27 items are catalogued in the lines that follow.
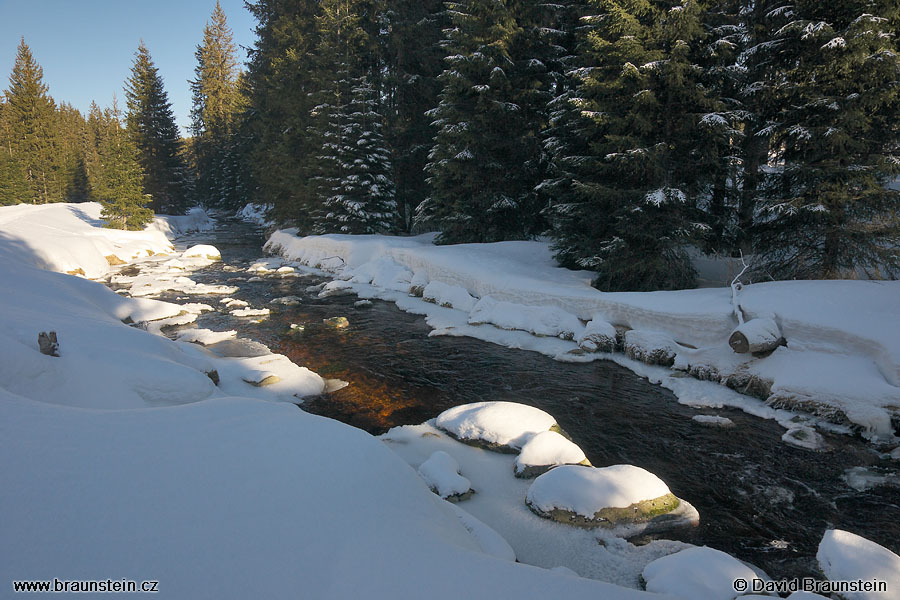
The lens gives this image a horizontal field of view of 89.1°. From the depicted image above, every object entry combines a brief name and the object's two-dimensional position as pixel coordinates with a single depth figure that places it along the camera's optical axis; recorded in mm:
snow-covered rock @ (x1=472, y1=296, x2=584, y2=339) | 11820
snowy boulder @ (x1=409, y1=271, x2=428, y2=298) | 16641
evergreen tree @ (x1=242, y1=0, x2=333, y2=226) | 28406
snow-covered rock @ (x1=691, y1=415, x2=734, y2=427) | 7355
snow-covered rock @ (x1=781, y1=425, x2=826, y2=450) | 6637
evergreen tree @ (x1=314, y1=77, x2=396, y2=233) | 24484
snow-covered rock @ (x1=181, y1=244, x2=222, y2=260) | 24828
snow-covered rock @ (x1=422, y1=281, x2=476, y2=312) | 14789
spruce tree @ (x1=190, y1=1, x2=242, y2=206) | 56656
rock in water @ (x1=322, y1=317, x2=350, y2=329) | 13055
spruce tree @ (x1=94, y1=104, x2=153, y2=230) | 29375
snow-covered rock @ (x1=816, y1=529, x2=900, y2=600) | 3709
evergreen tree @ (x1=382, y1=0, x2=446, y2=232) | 25016
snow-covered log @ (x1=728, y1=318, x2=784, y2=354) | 8594
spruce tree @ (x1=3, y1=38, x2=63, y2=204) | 41000
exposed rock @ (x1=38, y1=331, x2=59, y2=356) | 5742
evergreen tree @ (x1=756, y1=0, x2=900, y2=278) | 9359
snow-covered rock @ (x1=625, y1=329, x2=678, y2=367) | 9852
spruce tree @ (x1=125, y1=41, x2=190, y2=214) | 42688
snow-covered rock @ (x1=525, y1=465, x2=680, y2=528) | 4852
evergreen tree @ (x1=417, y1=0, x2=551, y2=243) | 17578
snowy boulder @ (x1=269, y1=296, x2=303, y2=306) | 15494
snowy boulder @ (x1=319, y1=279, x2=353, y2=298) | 16922
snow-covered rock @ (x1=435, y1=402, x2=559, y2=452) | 6391
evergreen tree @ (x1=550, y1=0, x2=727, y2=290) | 11383
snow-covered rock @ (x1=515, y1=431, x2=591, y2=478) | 5742
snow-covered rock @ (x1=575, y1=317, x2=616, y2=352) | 10656
